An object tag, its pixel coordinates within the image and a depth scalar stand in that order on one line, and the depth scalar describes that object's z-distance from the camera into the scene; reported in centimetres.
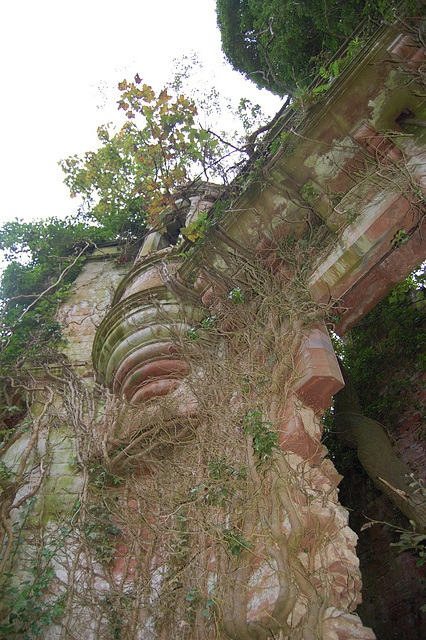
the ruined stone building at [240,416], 289
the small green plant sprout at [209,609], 282
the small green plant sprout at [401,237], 396
